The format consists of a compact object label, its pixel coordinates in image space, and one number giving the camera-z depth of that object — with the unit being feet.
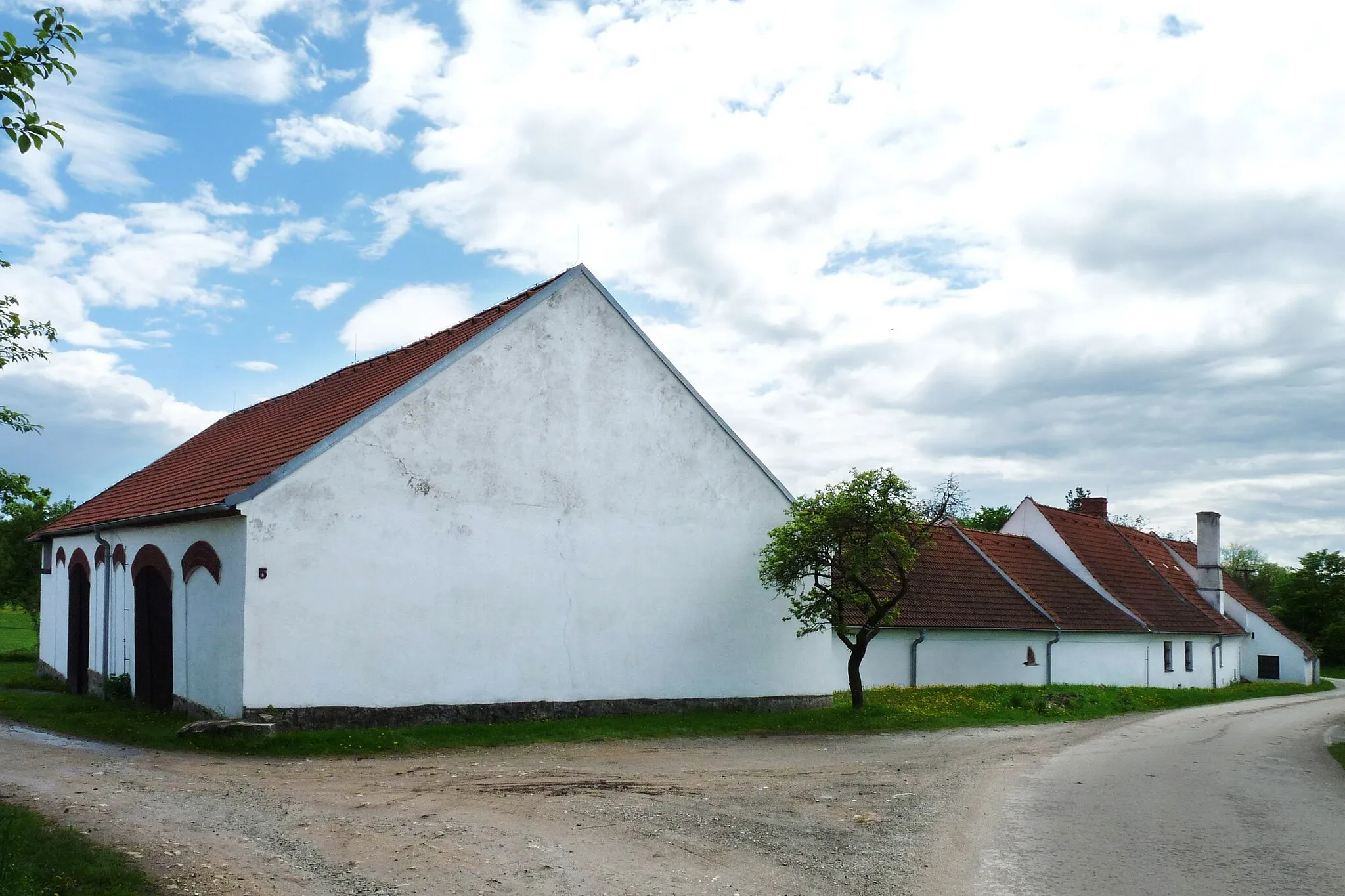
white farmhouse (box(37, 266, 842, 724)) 50.19
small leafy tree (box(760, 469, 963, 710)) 63.98
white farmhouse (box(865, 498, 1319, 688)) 91.76
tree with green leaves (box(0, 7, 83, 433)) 19.25
